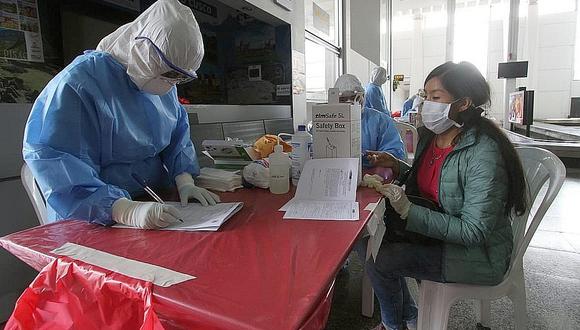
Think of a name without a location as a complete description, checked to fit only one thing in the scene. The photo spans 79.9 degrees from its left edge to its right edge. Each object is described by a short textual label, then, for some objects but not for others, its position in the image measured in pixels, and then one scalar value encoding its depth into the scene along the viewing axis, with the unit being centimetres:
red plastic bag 57
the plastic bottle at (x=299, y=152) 124
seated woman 102
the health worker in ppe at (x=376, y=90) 432
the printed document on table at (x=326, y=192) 92
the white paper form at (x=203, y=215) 82
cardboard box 120
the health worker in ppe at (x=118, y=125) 83
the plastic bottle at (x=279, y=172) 117
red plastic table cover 49
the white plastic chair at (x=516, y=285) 108
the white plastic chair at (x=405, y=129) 324
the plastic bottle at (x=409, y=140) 340
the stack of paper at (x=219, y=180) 123
